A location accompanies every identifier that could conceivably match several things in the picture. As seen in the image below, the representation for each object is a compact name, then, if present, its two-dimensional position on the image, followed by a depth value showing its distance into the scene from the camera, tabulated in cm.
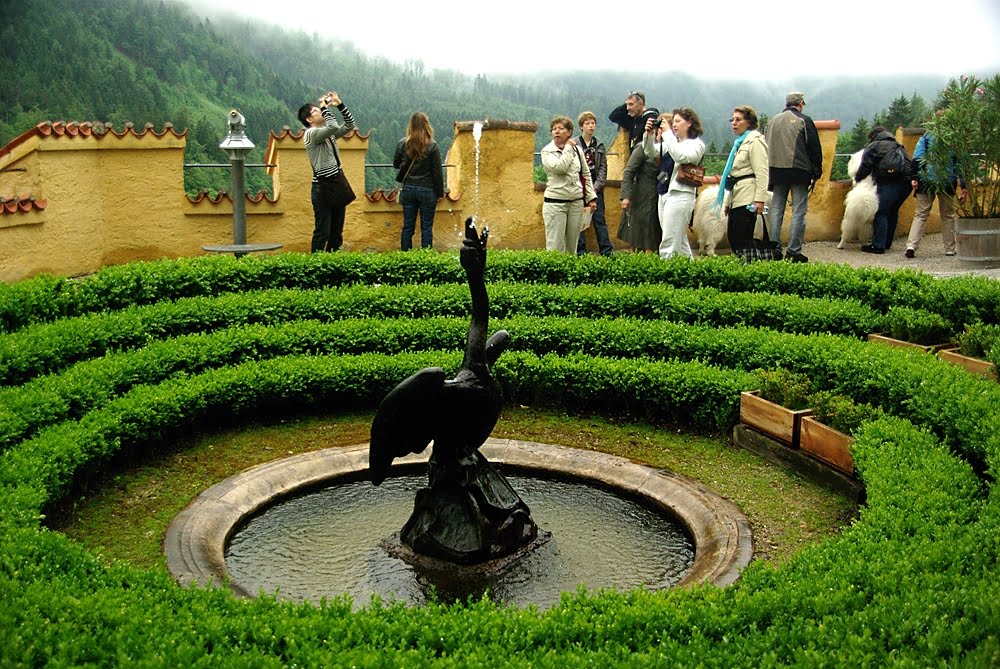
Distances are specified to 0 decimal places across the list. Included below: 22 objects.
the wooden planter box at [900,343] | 827
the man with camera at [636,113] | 1310
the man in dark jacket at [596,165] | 1290
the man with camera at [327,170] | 1202
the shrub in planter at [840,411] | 685
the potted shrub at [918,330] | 846
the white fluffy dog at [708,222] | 1435
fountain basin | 549
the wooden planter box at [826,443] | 663
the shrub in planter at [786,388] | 736
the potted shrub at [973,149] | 1280
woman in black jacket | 1216
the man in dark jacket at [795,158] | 1300
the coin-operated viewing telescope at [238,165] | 1222
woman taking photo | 1095
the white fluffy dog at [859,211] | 1515
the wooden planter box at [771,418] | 706
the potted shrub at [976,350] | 770
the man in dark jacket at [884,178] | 1459
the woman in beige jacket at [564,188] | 1138
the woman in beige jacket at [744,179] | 1129
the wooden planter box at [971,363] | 753
